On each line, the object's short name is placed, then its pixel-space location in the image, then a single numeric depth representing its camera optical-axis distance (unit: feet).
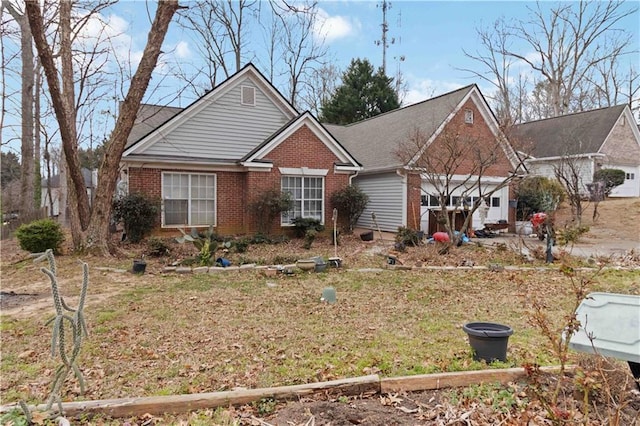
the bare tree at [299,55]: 99.42
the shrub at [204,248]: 31.14
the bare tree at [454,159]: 40.24
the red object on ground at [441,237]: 38.33
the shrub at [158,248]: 35.40
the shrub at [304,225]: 48.75
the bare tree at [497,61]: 107.55
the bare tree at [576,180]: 53.11
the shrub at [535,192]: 64.10
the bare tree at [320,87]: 115.34
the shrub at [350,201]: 51.75
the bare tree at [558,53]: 100.27
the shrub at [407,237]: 41.09
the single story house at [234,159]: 46.09
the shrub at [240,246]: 38.27
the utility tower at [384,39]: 111.24
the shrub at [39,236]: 34.99
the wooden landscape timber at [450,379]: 11.29
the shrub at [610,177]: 74.59
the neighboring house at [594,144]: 77.41
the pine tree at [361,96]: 102.32
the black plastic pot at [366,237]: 47.85
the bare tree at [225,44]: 91.17
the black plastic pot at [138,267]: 28.84
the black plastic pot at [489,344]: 13.02
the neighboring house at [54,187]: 117.62
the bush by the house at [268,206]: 46.93
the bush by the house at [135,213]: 41.79
